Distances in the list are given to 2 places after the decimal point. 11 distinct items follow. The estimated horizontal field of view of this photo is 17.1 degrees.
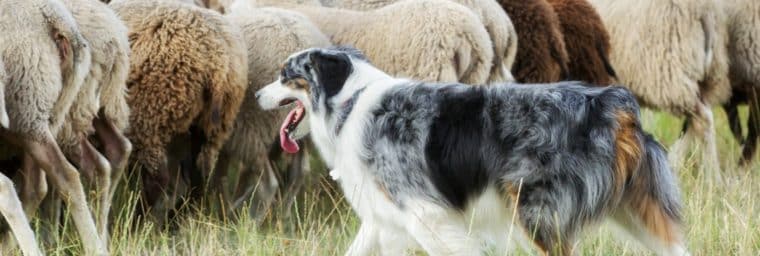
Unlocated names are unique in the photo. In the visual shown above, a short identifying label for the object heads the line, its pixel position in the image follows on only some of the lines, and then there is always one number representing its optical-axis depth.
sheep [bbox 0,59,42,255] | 10.75
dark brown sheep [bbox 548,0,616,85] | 16.46
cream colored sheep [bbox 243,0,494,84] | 13.93
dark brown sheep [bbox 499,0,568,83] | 15.71
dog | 9.52
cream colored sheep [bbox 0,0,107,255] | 11.17
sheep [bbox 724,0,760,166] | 16.66
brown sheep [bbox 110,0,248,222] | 13.20
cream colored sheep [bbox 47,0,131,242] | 12.21
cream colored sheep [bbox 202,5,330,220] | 14.06
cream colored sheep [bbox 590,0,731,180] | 16.31
